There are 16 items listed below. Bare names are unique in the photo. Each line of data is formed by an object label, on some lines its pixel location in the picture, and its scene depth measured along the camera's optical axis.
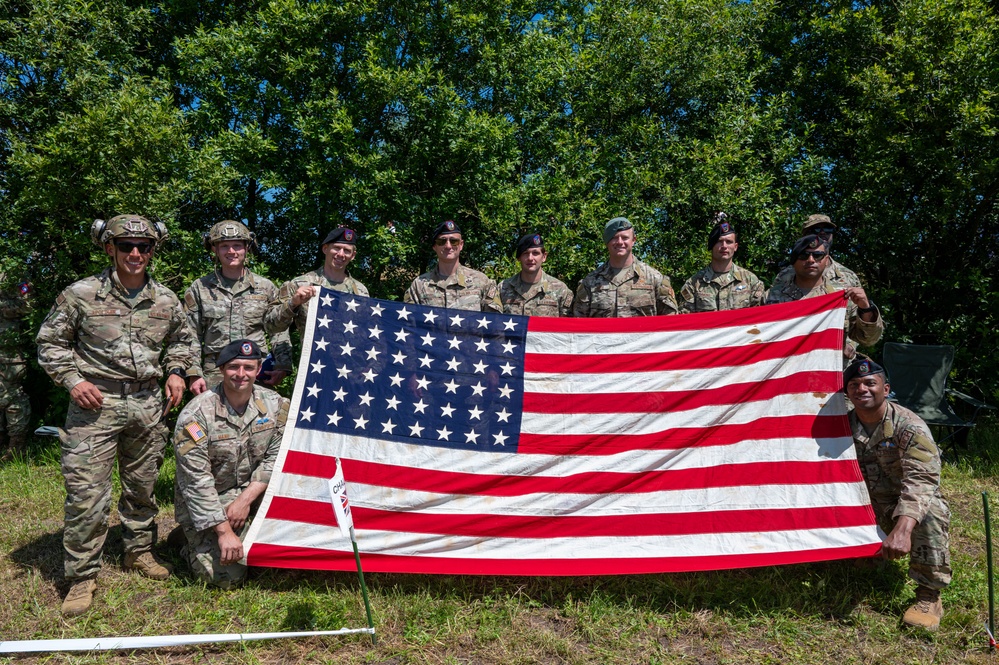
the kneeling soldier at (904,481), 3.87
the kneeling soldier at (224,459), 4.13
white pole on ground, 3.59
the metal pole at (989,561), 3.52
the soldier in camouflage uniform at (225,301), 5.26
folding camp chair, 6.91
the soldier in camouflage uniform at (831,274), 5.36
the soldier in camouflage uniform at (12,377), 7.38
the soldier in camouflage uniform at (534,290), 5.64
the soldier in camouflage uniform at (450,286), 5.59
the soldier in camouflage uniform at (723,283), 5.66
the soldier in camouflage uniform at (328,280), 5.02
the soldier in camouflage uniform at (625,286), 5.52
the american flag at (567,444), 4.05
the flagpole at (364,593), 3.51
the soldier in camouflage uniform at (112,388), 4.17
